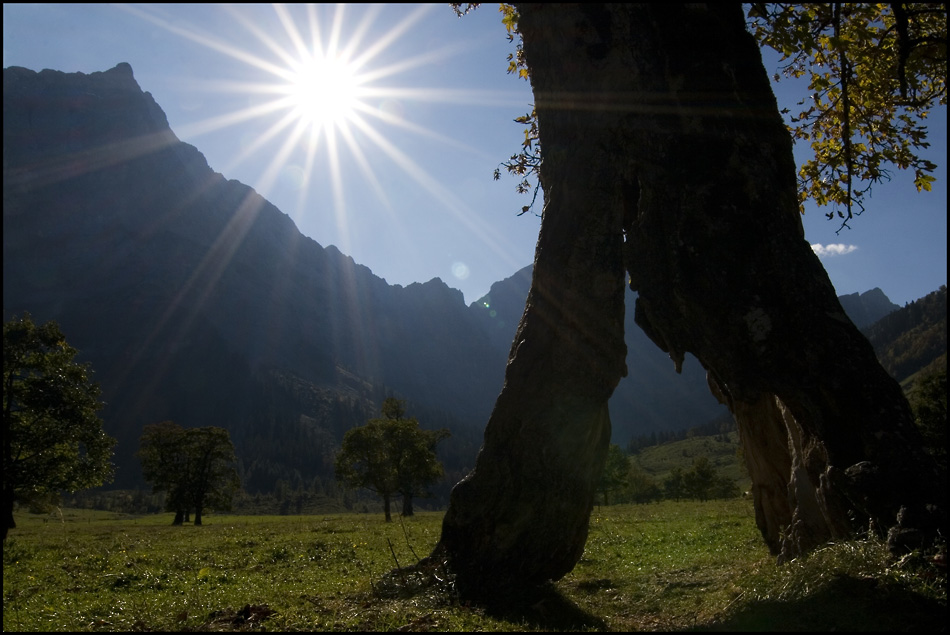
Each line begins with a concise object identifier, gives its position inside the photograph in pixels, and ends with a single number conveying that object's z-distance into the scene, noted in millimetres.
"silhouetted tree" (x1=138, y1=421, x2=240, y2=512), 57031
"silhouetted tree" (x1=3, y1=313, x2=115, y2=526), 25172
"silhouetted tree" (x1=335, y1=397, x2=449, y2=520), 52031
